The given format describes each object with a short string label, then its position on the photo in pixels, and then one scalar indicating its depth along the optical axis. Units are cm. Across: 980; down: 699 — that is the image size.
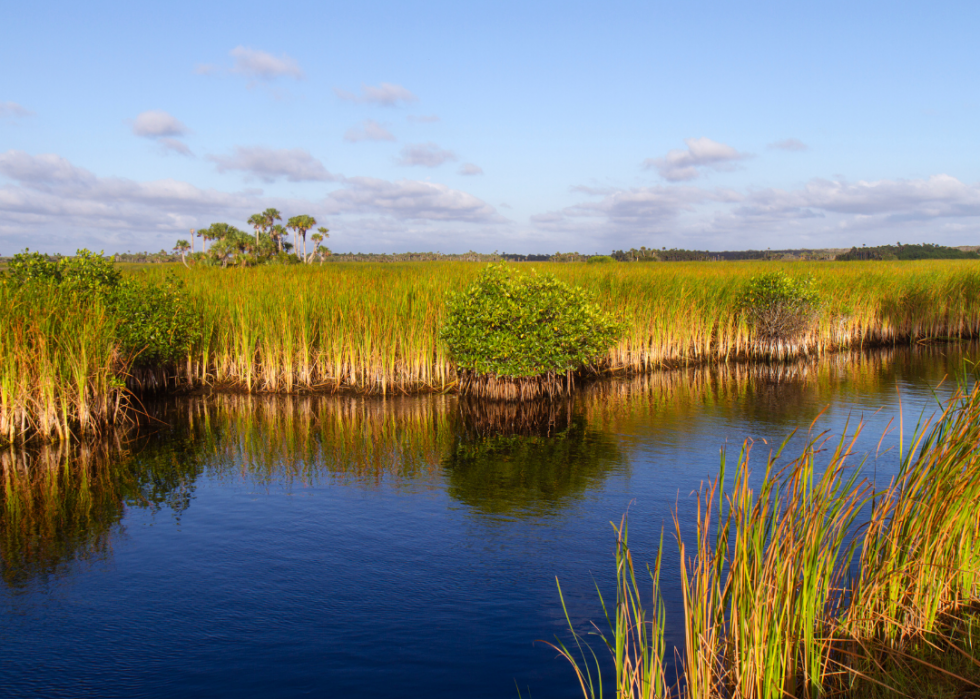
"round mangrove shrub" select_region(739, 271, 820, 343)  1722
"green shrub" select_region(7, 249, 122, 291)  1187
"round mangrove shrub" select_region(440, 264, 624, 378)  1159
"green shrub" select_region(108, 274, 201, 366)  1172
